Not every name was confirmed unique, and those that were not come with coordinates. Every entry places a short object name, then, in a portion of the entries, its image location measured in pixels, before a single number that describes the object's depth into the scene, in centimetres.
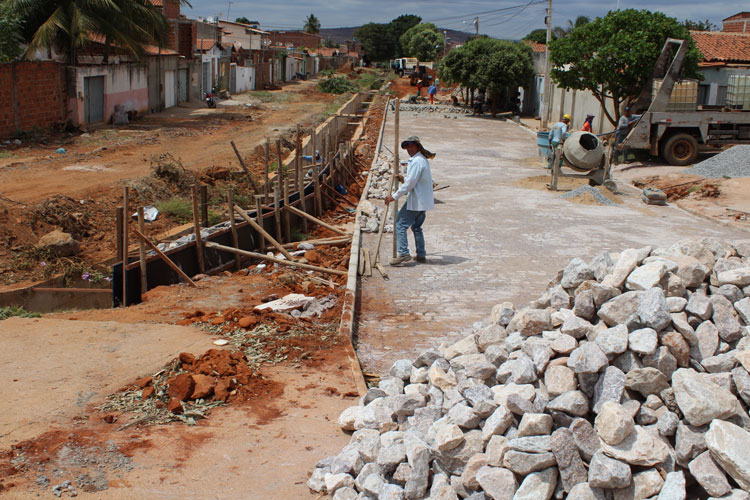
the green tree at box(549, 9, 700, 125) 2058
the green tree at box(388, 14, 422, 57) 12912
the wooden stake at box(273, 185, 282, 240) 1171
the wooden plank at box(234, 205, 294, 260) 1019
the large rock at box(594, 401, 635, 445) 402
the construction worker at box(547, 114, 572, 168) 1702
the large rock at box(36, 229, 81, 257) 1122
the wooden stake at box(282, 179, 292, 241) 1208
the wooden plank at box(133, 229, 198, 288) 884
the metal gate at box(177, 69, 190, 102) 3725
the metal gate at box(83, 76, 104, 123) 2544
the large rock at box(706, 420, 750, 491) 370
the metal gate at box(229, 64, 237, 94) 4659
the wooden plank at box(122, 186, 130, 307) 883
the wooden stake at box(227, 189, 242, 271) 1046
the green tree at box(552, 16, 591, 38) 7736
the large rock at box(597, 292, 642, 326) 484
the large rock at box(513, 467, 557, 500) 404
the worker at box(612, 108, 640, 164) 1980
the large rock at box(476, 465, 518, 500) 410
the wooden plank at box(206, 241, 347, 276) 977
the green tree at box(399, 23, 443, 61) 9725
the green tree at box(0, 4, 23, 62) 2088
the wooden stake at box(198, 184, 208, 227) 1191
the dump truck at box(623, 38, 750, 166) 1923
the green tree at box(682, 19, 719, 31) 6135
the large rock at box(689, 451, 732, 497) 376
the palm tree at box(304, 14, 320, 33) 14788
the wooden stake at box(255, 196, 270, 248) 1102
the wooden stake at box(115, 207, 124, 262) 898
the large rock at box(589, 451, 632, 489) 389
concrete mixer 1622
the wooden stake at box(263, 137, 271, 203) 1305
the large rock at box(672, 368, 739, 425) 405
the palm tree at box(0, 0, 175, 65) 2363
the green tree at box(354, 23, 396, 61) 12900
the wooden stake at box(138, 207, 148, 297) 886
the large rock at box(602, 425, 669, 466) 397
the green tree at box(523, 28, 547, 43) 9789
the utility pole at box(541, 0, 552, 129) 3014
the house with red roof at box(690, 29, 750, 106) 2406
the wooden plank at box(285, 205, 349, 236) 1179
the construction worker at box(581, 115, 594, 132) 1825
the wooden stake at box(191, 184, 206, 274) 982
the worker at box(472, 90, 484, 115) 3938
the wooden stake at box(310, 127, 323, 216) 1374
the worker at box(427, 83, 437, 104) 4528
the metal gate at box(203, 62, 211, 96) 4194
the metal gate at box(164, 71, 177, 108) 3462
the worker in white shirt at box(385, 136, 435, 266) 955
